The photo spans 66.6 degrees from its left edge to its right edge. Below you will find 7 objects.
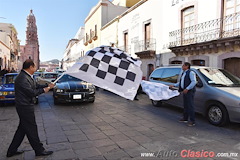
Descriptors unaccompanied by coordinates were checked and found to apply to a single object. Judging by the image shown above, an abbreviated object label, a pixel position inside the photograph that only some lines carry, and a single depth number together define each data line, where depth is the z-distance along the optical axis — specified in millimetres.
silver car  5080
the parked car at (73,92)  8070
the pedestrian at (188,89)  5338
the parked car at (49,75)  14659
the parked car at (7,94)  7777
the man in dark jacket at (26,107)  3240
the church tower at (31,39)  79312
